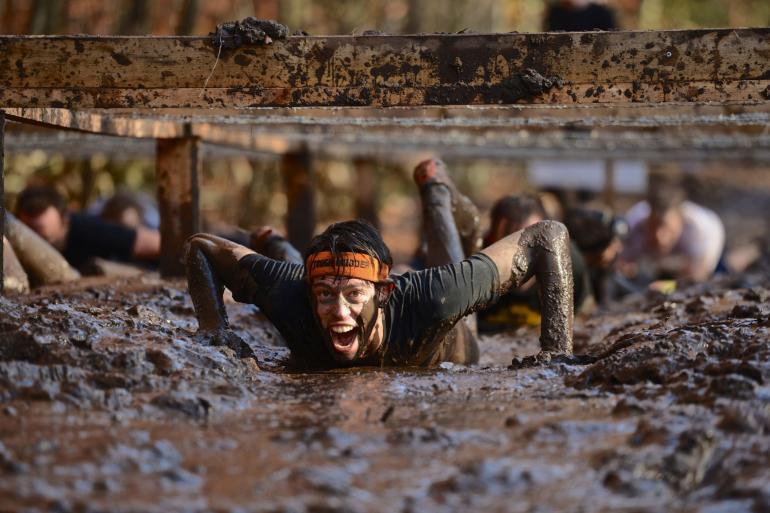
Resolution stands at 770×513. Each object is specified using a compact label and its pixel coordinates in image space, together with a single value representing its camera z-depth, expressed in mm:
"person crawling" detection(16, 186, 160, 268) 18109
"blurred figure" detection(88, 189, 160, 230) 21562
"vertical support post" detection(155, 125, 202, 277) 15273
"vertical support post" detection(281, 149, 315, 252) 19469
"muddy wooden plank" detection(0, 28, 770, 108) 9164
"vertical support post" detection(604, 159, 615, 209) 26437
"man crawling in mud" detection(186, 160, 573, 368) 9523
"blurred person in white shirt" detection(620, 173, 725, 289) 21734
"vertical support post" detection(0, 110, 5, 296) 9758
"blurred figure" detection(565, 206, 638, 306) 17859
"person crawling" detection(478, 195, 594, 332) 14797
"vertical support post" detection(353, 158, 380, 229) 26469
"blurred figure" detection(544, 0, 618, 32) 22609
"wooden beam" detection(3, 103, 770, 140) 12414
